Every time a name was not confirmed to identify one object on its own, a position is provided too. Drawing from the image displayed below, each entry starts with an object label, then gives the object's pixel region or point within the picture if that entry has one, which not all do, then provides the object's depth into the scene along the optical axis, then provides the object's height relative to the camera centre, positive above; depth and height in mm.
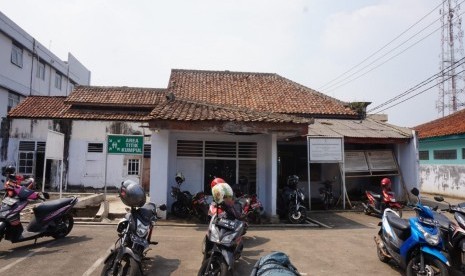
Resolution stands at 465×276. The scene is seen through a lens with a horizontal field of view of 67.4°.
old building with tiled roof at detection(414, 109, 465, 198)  17984 +669
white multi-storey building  19422 +6905
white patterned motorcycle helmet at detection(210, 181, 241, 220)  5375 -530
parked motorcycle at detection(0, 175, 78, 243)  6324 -1021
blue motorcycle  4668 -1083
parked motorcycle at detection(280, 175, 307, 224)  9820 -1051
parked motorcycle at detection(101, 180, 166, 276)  4504 -1001
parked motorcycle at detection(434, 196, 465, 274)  5295 -1047
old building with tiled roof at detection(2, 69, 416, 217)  9914 +1101
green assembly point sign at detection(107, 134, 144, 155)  10344 +608
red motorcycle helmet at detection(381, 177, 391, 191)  11000 -526
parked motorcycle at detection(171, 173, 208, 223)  9773 -1105
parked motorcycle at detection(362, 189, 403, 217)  10830 -1132
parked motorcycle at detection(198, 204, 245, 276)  4610 -1115
